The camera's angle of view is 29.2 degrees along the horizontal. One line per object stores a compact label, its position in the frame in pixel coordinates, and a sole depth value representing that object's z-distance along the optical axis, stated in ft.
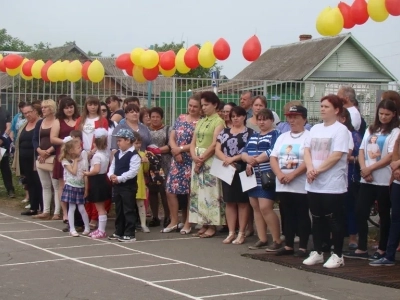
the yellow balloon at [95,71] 50.65
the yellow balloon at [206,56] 45.50
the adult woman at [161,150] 39.27
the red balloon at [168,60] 48.55
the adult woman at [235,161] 34.12
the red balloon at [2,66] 54.60
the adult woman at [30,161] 43.68
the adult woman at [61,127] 40.04
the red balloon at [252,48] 44.19
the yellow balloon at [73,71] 51.65
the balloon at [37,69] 53.11
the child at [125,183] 35.14
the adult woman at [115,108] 44.37
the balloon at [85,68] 51.59
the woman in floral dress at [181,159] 37.22
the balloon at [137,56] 48.32
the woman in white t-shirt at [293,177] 30.32
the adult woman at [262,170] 32.27
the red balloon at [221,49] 44.65
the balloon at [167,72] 49.86
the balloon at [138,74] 49.90
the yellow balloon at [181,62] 47.97
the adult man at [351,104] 33.86
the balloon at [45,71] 52.63
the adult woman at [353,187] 32.42
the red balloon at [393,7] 32.19
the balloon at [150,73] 49.60
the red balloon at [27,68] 54.03
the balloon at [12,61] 54.13
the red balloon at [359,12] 35.19
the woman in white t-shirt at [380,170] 29.40
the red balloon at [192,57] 46.65
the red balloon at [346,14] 36.14
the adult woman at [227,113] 35.70
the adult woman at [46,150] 40.88
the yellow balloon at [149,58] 48.06
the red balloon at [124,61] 49.93
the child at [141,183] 36.70
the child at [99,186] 36.27
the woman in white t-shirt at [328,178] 28.60
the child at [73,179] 36.76
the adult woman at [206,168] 35.76
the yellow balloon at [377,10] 33.32
